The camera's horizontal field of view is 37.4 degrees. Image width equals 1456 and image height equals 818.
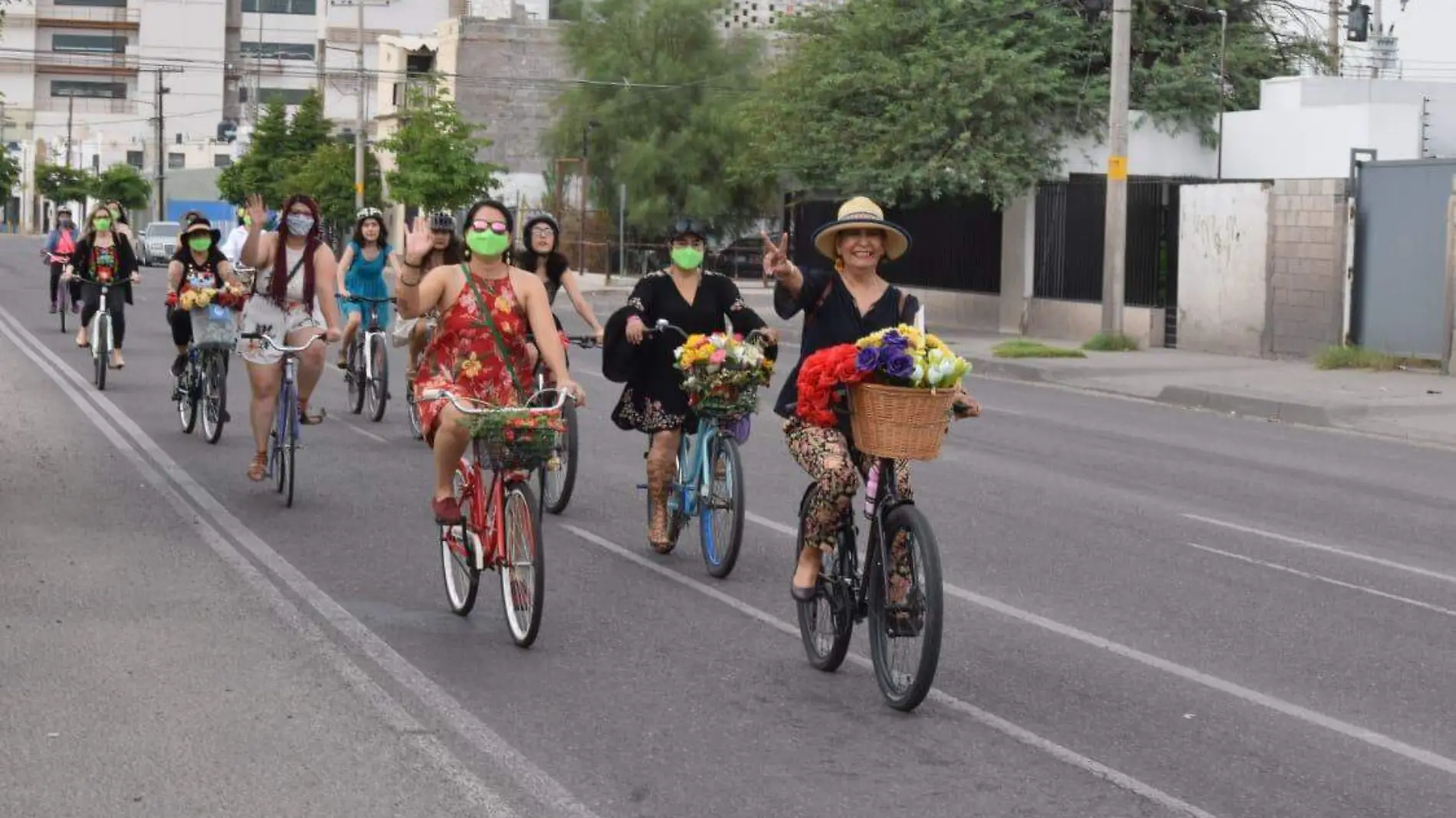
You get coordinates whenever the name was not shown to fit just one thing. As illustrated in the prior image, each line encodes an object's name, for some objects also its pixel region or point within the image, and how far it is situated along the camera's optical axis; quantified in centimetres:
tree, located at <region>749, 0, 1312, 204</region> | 3231
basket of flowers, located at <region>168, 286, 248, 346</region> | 1550
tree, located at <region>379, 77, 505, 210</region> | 6209
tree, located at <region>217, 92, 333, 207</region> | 8244
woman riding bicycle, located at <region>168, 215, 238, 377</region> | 1608
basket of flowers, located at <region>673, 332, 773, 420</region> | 1014
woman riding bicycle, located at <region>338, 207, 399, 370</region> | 1848
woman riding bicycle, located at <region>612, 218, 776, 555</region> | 1098
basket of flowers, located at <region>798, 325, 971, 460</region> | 746
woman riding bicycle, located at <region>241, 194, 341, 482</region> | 1344
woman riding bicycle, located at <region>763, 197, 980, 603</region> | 815
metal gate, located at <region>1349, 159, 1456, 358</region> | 2570
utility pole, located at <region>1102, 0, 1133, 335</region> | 2830
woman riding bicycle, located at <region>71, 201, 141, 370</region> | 2169
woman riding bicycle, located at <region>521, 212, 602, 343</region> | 1393
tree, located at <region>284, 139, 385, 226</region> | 7456
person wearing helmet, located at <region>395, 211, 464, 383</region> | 1255
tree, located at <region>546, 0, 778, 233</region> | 6131
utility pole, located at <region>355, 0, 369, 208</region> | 6444
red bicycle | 862
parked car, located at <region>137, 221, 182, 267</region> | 7256
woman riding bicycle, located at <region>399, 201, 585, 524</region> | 911
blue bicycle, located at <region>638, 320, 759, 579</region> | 1040
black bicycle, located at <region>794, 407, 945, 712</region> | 738
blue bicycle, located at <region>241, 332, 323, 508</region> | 1292
